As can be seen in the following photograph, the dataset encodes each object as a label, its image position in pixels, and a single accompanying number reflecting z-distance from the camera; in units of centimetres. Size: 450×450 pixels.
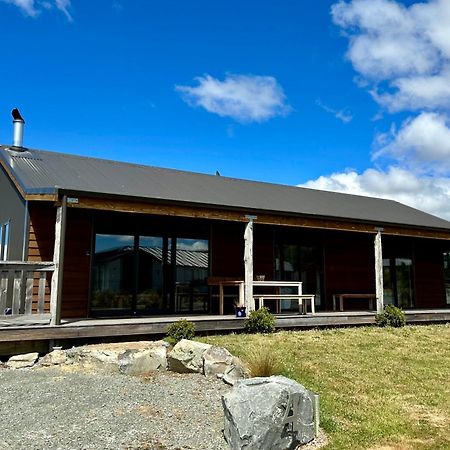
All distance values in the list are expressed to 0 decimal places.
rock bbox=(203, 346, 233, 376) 614
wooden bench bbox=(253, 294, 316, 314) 974
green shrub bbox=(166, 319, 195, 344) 794
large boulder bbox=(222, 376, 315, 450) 399
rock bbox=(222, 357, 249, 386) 581
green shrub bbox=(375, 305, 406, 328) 1074
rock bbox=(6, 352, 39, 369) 694
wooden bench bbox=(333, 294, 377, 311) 1221
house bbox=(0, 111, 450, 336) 887
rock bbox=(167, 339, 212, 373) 634
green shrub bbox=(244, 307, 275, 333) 912
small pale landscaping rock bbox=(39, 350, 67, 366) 701
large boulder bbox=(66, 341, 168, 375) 630
